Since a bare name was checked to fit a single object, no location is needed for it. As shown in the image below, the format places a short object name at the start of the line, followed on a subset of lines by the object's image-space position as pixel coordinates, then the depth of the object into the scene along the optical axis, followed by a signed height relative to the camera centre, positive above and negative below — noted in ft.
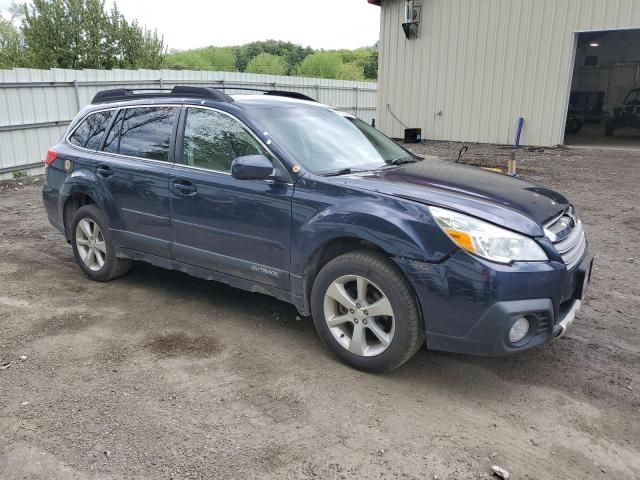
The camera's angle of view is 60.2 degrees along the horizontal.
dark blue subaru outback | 10.18 -2.88
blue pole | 48.91 -3.60
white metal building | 45.80 +2.18
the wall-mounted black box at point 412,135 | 54.19 -4.62
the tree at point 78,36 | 74.18 +5.94
